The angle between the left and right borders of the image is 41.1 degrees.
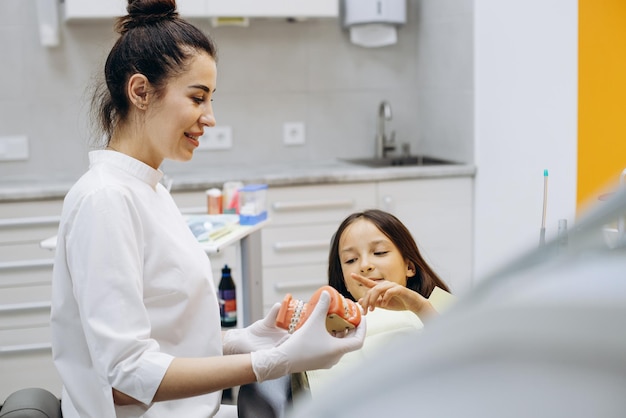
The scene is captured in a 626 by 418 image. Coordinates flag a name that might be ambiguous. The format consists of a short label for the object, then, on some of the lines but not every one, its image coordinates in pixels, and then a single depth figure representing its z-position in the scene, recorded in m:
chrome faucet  4.39
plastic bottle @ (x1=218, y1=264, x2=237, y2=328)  3.06
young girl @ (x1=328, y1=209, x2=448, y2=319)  2.17
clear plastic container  2.71
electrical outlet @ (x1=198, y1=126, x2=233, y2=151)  4.22
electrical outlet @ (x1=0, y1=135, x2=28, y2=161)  4.02
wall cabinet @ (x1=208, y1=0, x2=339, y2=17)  3.91
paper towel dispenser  4.13
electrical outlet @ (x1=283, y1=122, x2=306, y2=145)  4.37
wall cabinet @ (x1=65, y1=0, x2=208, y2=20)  3.77
